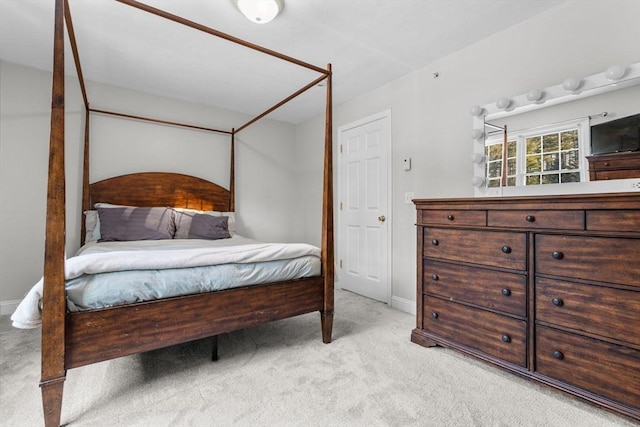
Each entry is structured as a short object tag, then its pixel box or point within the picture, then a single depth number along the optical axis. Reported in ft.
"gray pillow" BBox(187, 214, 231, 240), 10.28
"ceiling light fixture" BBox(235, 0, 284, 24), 6.26
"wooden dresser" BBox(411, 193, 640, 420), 4.44
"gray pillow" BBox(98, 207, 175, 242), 9.14
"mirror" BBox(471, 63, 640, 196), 5.85
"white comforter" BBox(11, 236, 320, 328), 4.31
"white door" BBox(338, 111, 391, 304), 10.55
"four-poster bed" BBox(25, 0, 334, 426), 4.21
